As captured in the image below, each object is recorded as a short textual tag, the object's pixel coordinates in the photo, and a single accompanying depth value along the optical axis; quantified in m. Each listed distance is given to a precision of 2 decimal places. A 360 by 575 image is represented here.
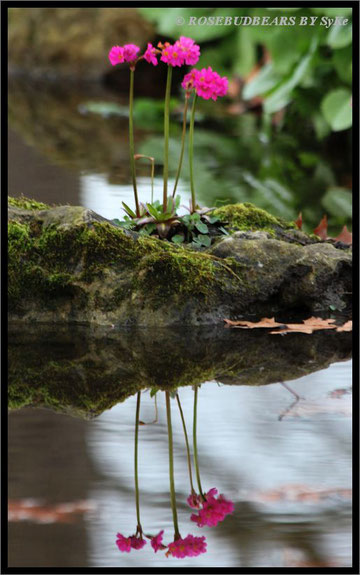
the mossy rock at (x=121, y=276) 7.27
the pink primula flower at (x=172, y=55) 7.20
